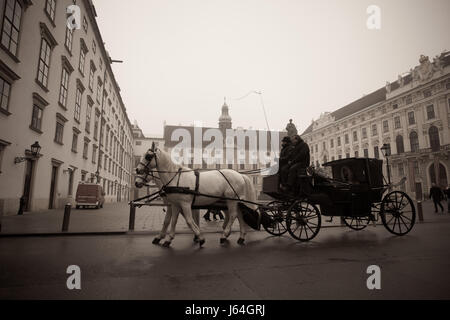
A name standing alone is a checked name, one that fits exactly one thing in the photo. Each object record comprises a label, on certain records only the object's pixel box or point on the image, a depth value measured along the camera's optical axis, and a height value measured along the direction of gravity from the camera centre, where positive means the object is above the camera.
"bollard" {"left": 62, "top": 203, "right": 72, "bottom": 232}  7.74 -0.83
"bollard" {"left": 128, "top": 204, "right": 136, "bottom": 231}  8.29 -0.86
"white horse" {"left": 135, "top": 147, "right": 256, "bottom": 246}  5.48 +0.20
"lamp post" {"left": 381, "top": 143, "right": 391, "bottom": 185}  15.93 +2.95
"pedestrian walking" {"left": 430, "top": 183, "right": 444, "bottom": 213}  15.27 -0.03
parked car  20.03 -0.21
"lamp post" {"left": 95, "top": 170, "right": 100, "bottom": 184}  26.48 +1.97
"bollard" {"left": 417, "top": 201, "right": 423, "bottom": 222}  10.62 -0.79
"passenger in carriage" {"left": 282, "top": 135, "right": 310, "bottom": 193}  6.29 +0.79
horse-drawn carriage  6.21 -0.02
